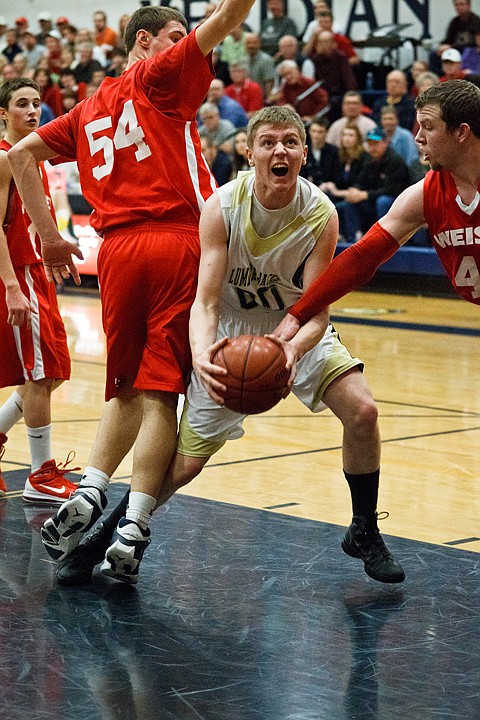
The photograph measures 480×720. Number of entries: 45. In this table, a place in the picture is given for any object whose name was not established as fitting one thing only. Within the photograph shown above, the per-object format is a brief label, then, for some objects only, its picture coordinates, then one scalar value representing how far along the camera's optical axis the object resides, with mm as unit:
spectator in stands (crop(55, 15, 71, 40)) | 19625
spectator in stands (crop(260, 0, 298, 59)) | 16859
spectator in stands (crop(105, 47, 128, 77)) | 16469
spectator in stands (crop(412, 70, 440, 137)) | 12656
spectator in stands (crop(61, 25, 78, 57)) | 19328
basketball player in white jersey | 3887
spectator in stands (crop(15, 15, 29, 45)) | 20594
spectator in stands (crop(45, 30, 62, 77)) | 19188
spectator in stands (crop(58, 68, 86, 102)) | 17391
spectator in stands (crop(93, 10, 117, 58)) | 18641
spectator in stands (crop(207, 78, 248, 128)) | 15172
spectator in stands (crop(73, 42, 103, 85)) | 17672
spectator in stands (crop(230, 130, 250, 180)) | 13211
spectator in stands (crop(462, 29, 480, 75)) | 13750
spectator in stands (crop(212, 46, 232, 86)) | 16344
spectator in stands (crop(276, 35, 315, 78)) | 15625
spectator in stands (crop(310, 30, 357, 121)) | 15070
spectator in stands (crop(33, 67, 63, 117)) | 17531
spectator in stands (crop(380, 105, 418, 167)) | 13094
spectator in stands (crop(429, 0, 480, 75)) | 14344
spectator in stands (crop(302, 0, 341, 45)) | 15609
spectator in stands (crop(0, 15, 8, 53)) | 20984
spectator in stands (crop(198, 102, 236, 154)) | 14500
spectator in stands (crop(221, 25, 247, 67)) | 16406
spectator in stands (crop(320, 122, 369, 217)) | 13414
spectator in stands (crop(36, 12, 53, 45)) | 20328
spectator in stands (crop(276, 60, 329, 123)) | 14953
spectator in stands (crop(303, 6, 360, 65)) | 15484
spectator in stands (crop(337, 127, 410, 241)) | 12867
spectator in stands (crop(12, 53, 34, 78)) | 18859
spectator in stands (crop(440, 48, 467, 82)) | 13188
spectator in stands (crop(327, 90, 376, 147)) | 13445
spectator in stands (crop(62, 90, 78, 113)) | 17156
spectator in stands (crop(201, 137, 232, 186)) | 13867
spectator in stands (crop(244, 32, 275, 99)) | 15992
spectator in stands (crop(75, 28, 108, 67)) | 18078
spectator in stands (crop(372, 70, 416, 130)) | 13641
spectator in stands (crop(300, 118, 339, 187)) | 13539
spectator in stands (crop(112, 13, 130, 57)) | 17606
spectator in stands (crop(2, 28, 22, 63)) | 20359
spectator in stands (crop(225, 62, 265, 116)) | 15477
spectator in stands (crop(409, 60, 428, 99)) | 13828
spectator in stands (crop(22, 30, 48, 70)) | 19969
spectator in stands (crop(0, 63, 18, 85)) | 18906
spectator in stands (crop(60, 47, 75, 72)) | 18484
